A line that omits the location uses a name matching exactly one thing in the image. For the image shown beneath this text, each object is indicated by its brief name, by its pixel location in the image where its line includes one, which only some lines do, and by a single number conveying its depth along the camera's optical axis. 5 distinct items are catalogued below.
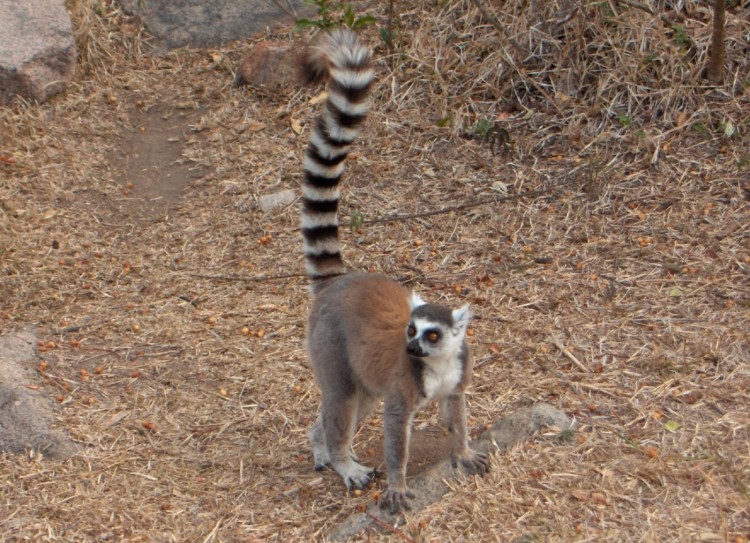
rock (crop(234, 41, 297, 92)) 14.48
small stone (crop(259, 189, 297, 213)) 12.72
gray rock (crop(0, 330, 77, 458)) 8.82
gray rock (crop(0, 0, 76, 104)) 14.55
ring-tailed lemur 7.73
